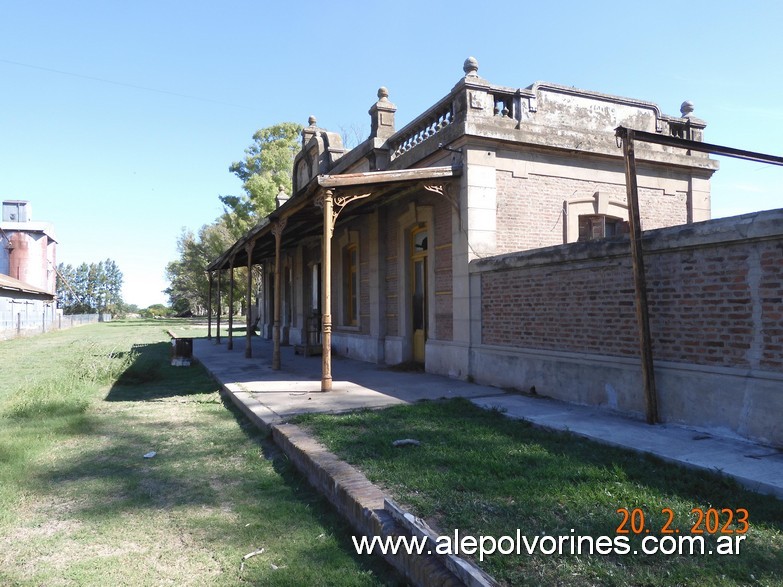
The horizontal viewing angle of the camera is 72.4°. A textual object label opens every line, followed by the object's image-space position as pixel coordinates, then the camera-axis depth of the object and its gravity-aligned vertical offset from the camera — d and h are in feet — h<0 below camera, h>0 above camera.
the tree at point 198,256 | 136.05 +16.30
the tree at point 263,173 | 108.37 +29.54
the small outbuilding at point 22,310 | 99.92 +0.46
